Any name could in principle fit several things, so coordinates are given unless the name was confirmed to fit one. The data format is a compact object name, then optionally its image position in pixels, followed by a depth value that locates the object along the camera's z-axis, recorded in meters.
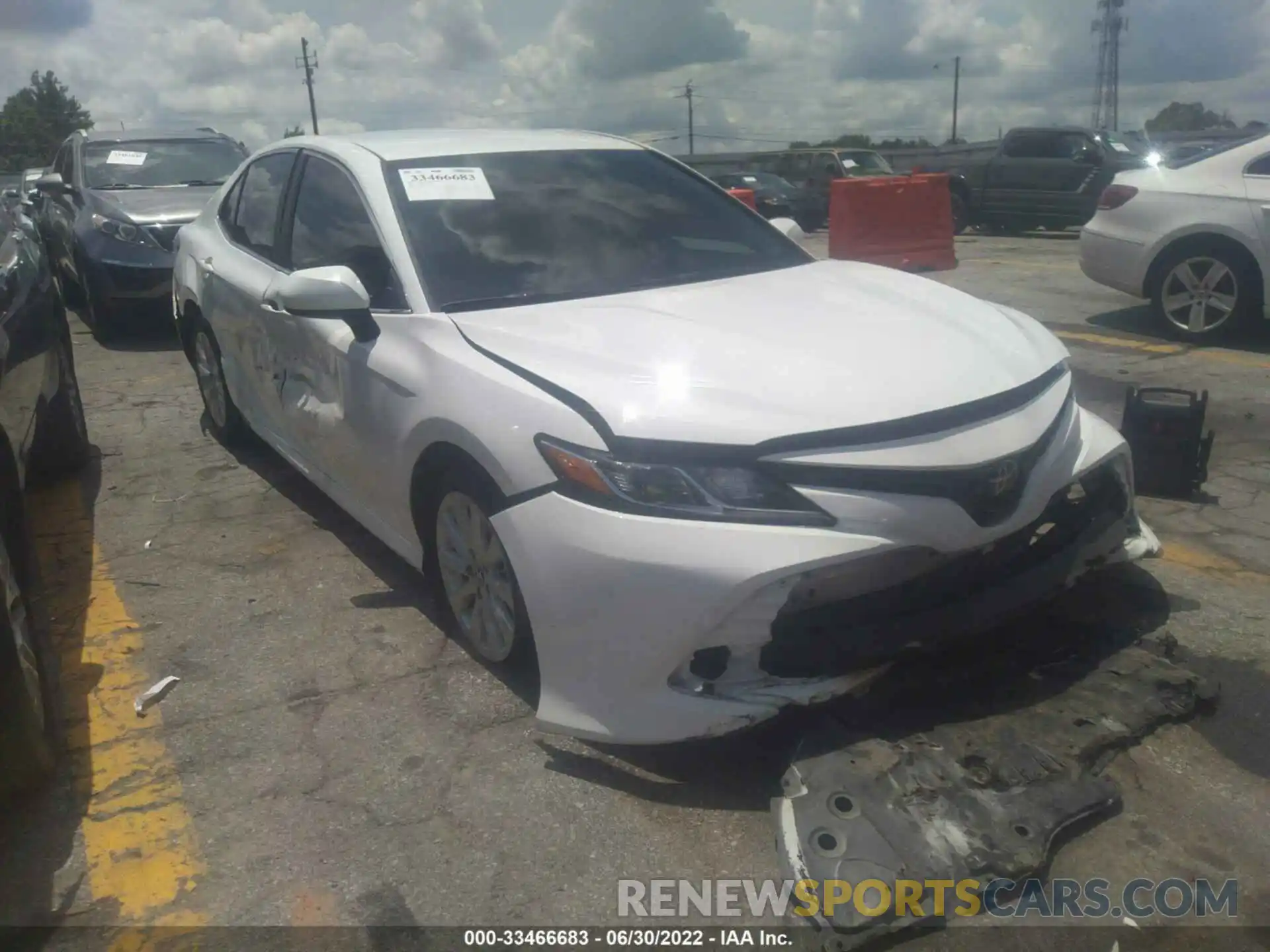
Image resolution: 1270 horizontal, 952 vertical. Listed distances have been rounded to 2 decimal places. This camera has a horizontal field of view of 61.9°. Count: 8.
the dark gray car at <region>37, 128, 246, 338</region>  8.43
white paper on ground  3.18
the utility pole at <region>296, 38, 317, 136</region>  56.92
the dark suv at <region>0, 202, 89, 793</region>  2.53
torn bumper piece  2.24
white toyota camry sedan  2.42
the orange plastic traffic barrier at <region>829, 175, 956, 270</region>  9.85
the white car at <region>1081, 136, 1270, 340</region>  7.05
